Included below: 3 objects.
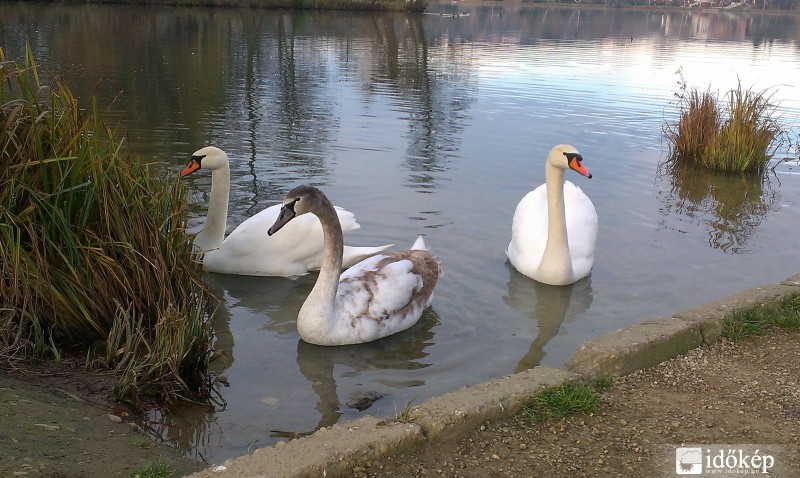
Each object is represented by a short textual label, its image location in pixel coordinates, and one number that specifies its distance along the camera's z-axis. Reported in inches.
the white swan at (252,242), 285.3
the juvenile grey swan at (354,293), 231.9
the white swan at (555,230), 294.0
